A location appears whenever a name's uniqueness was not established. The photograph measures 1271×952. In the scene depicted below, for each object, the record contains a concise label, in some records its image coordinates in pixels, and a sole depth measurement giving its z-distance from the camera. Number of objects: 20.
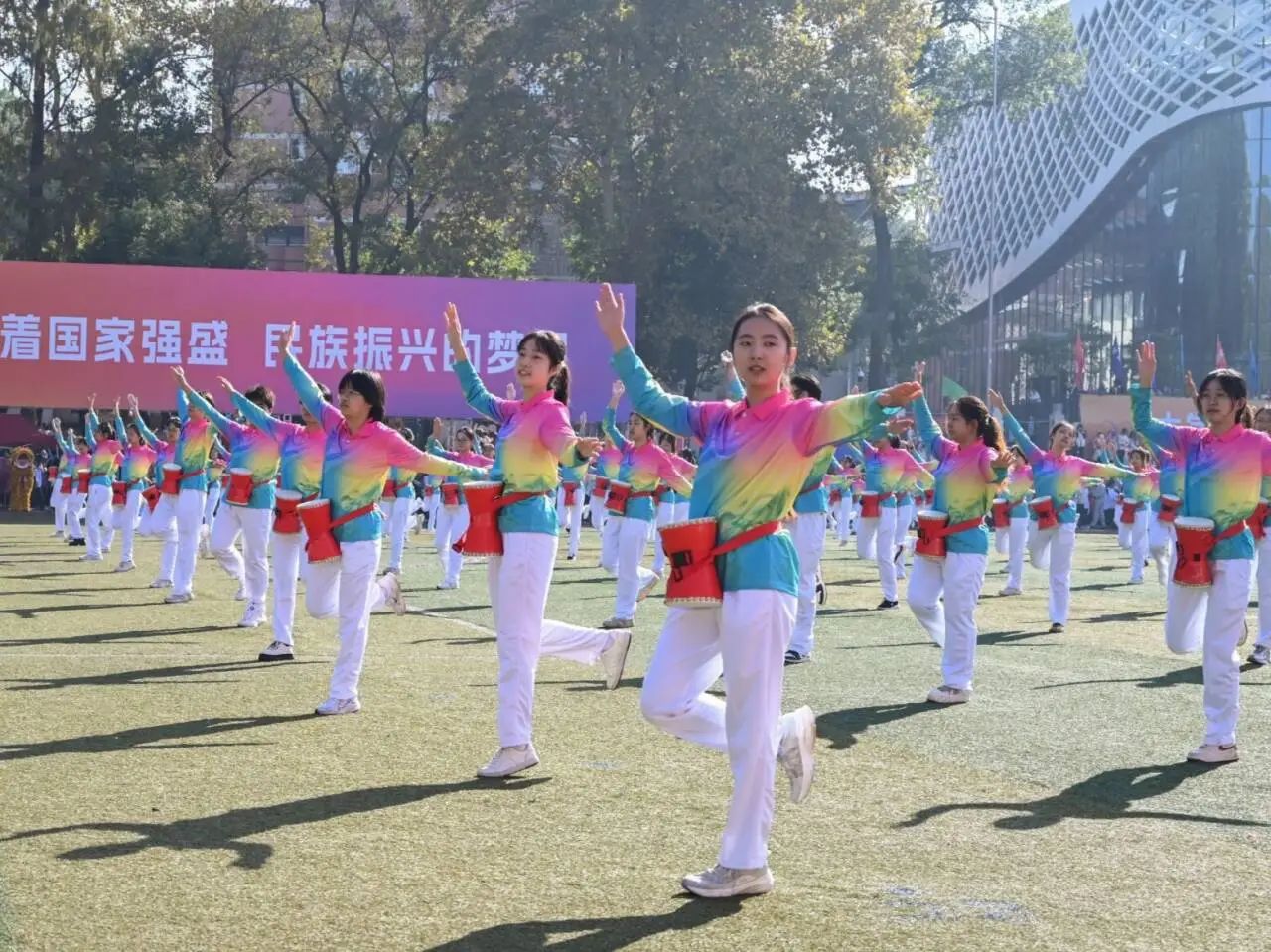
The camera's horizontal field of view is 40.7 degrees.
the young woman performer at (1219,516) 9.20
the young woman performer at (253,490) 15.16
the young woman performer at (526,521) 8.18
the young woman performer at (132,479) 24.33
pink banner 37.66
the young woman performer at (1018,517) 22.88
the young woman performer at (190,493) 18.09
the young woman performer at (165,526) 19.64
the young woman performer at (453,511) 21.00
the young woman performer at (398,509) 23.05
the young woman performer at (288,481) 12.89
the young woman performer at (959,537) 11.32
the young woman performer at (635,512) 15.86
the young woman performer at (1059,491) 17.19
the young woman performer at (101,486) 24.89
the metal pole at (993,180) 101.69
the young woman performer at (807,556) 13.39
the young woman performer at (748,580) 5.89
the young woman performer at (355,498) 10.20
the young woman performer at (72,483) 29.52
